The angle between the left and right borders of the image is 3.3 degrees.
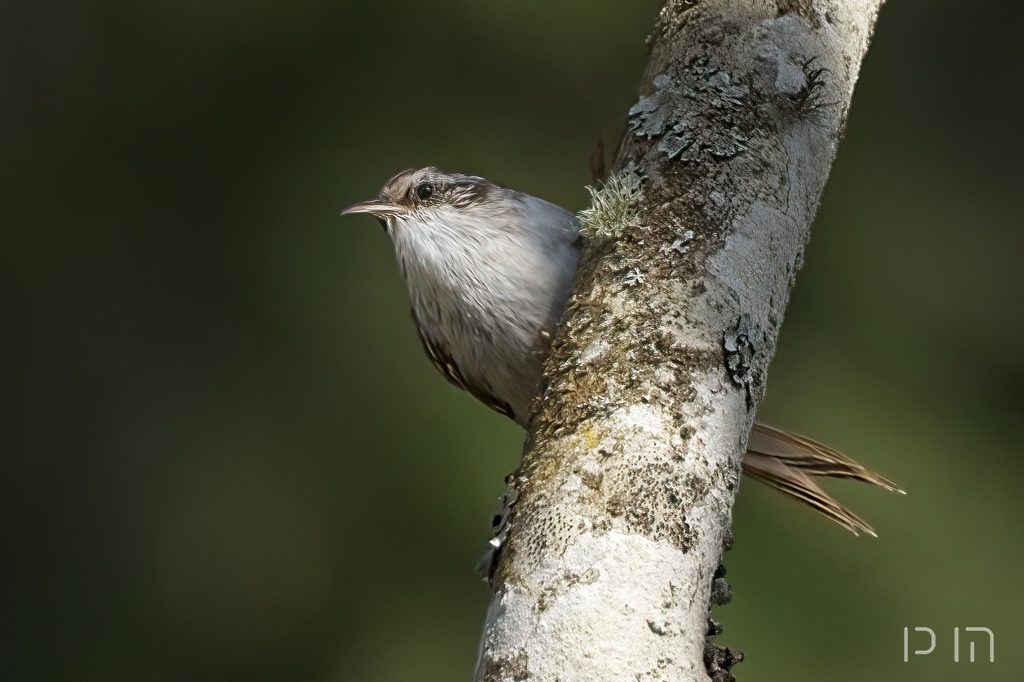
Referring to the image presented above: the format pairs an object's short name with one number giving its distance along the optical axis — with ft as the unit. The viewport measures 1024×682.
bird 12.49
